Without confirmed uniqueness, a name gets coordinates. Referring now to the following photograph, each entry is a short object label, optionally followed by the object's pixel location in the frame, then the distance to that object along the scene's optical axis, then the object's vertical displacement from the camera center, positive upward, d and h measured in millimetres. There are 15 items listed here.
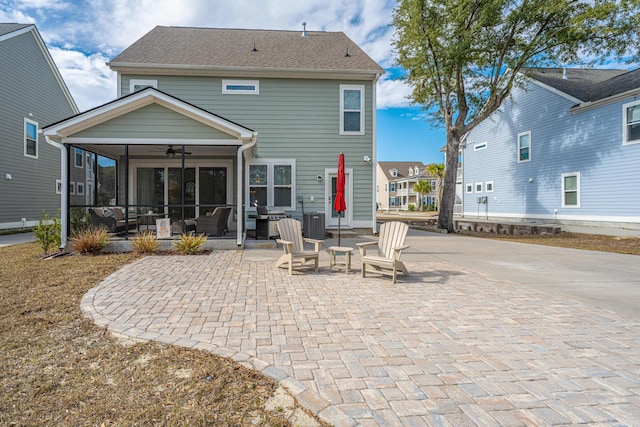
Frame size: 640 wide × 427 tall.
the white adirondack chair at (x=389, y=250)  5888 -801
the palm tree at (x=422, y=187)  50594 +2925
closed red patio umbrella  7615 +407
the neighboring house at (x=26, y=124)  14422 +3559
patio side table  6520 -939
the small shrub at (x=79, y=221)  9109 -430
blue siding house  14383 +2850
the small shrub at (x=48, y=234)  8305 -725
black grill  10656 -526
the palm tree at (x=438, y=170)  40406 +4490
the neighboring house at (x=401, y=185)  53719 +3694
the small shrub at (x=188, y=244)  8453 -964
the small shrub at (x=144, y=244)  8461 -965
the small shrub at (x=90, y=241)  8242 -869
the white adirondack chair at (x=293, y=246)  6422 -772
